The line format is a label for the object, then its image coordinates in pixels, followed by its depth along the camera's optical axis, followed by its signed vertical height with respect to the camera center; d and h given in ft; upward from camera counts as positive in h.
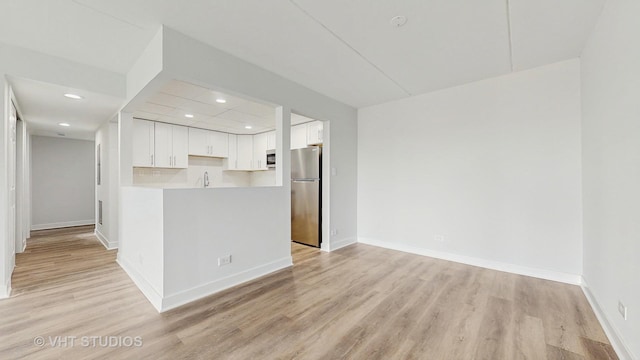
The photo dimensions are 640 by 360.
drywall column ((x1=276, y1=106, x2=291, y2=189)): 11.15 +1.46
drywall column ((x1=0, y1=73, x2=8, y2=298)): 8.15 -0.41
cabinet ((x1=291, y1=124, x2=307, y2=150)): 16.48 +2.83
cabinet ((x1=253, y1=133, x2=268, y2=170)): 19.30 +2.14
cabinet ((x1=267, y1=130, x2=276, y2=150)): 18.74 +2.90
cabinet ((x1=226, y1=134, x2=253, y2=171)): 19.65 +2.08
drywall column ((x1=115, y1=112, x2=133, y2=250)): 11.32 +1.33
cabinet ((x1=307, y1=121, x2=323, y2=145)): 15.49 +2.89
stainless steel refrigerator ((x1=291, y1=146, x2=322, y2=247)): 14.67 -0.91
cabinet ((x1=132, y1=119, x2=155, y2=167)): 15.16 +2.19
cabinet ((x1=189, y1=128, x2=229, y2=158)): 17.54 +2.60
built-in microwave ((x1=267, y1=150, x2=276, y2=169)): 18.53 +1.51
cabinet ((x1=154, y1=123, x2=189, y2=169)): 15.98 +2.15
